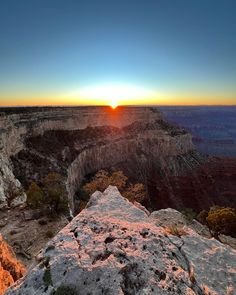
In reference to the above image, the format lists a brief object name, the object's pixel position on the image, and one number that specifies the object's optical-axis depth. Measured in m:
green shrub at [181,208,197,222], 18.01
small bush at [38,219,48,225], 15.34
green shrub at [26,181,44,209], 17.49
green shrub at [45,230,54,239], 13.81
